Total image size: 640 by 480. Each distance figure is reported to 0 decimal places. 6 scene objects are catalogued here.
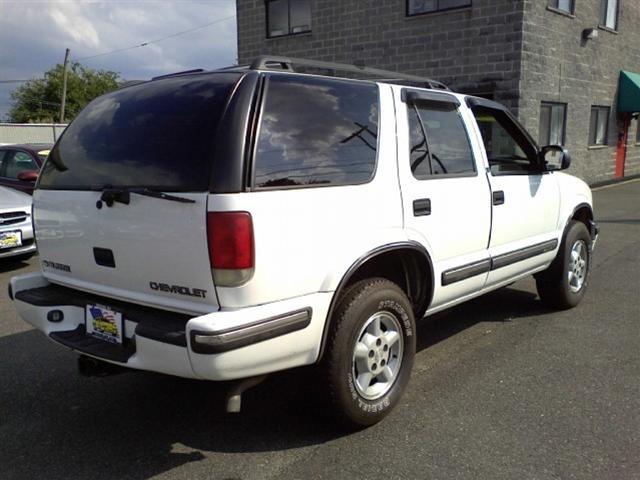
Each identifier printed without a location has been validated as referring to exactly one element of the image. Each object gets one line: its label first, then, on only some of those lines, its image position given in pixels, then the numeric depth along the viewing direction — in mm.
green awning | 16844
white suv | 2537
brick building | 12422
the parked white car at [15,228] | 6867
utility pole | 40625
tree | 54719
